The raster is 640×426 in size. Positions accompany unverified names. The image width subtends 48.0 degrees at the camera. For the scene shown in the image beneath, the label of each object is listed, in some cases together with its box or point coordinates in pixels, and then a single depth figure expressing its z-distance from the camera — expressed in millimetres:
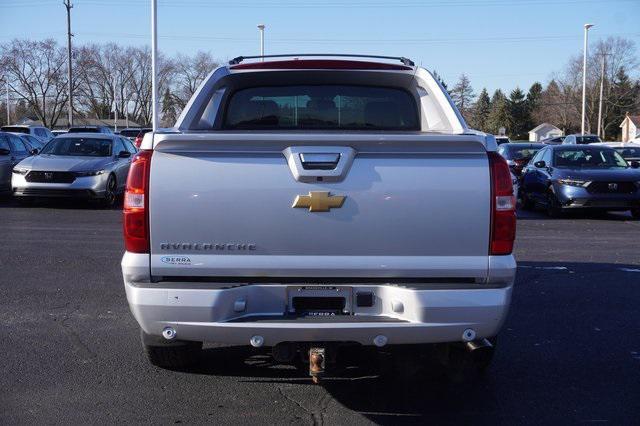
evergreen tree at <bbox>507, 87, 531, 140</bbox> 87562
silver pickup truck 3631
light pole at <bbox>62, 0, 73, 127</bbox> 45800
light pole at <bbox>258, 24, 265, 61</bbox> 40378
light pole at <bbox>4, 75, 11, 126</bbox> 65475
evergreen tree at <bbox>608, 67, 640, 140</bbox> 79375
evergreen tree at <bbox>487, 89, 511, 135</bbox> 83938
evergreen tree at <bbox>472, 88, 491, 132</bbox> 86875
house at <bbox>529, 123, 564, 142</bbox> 90619
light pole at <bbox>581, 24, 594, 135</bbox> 41250
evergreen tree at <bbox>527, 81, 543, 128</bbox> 91375
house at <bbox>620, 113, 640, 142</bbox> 81375
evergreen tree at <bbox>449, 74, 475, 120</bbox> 84175
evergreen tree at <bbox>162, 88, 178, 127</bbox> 83625
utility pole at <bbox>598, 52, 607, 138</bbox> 61238
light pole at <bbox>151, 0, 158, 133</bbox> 26881
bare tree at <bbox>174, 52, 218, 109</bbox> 78262
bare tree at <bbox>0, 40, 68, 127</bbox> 63812
